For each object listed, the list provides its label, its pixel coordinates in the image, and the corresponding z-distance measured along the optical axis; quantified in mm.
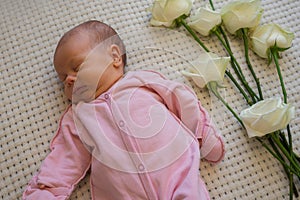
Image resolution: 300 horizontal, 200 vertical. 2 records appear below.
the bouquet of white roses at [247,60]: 901
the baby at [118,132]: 847
